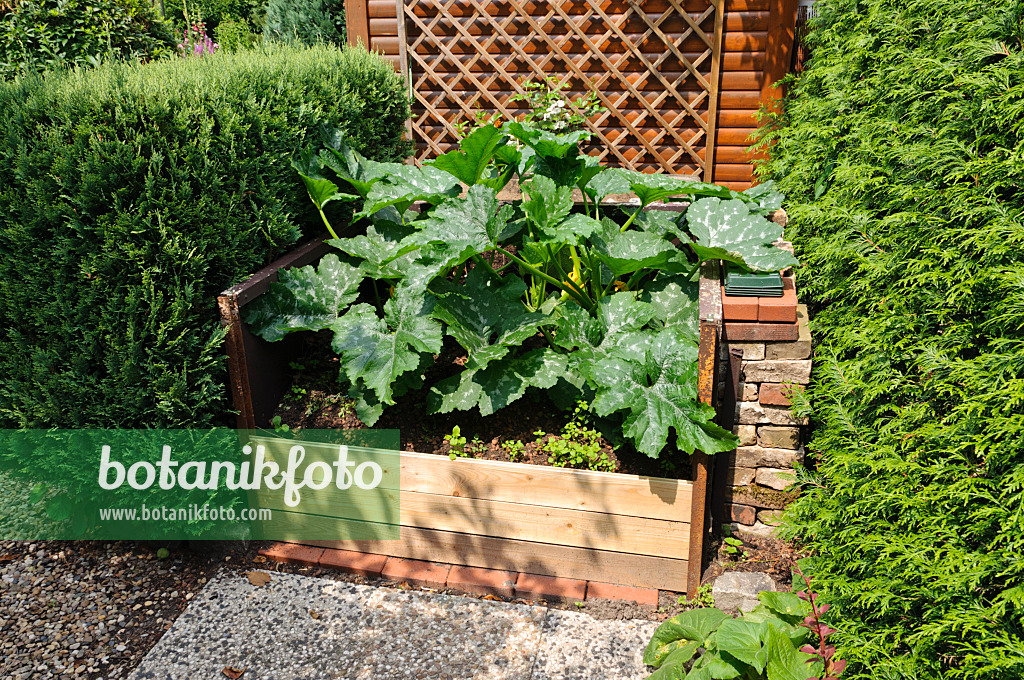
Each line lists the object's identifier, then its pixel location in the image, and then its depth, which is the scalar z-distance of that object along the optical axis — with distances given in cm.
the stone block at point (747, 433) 250
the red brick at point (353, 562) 258
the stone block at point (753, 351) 242
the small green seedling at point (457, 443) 258
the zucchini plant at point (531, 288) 238
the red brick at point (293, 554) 262
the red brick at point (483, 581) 246
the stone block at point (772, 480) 253
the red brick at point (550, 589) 242
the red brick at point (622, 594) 238
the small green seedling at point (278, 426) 269
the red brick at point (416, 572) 252
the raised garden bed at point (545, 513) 233
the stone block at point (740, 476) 255
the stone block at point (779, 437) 248
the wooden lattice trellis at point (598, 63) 544
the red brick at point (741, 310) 240
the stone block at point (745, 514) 258
